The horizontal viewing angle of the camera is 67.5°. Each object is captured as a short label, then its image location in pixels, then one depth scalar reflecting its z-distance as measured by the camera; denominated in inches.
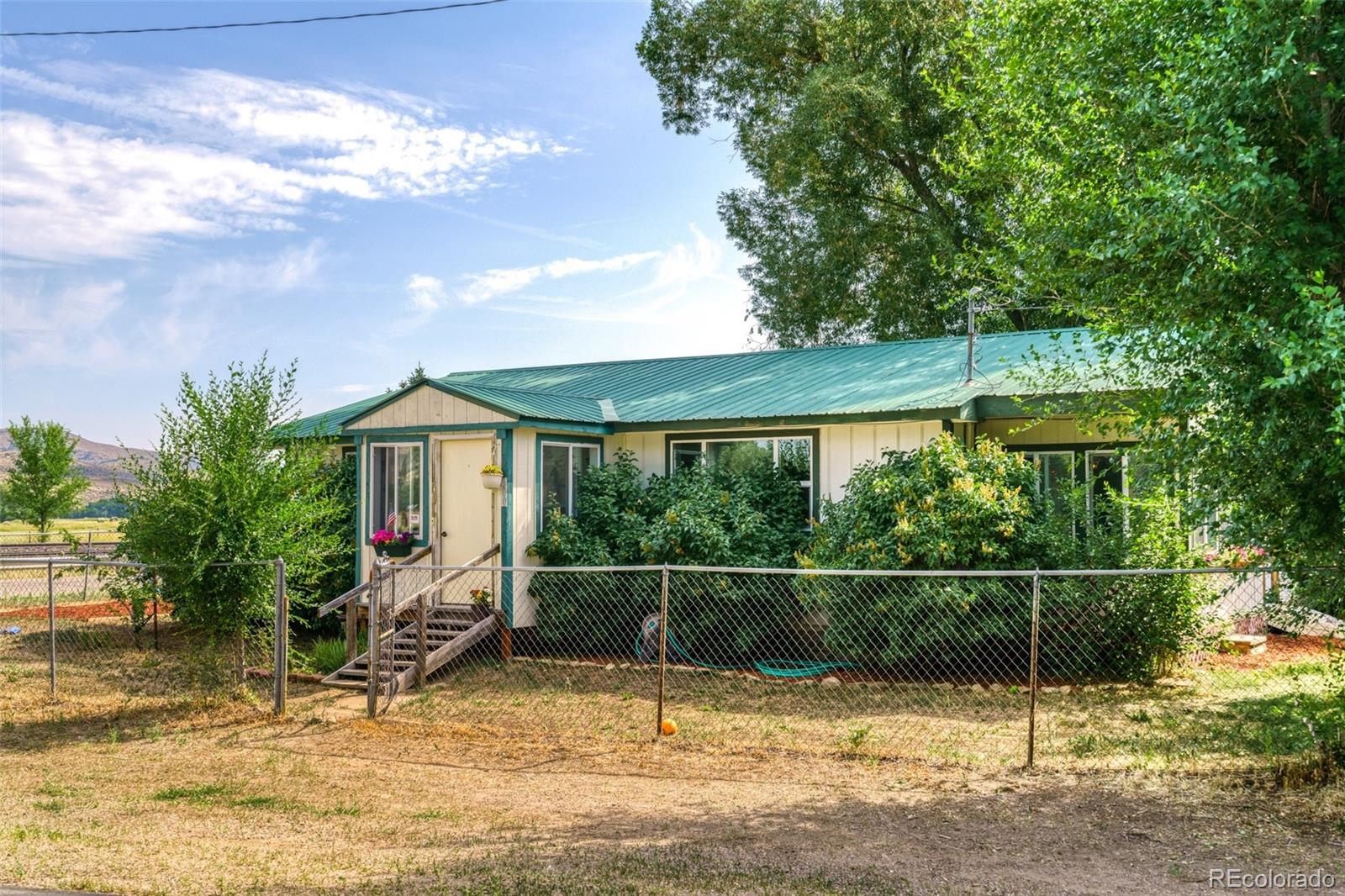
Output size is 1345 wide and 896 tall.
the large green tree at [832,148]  899.4
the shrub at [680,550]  469.7
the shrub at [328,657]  478.6
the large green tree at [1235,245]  221.9
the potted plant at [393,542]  519.2
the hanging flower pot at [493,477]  479.8
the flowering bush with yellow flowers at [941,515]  420.5
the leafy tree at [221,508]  384.5
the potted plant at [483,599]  487.2
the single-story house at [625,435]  489.1
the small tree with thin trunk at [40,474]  1184.2
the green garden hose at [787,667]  444.1
